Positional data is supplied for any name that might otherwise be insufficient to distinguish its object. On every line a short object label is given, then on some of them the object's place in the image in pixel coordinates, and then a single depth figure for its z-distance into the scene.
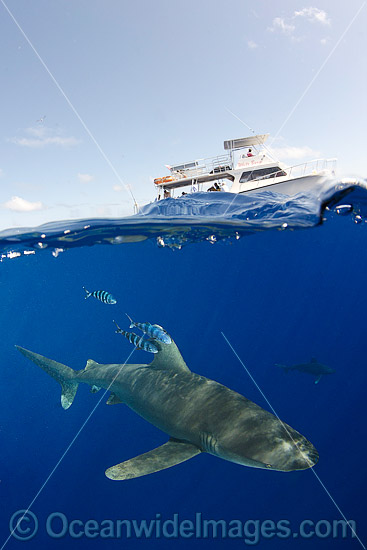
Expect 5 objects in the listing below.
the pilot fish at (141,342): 6.64
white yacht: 22.07
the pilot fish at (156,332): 6.36
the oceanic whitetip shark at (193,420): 4.39
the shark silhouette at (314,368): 10.03
